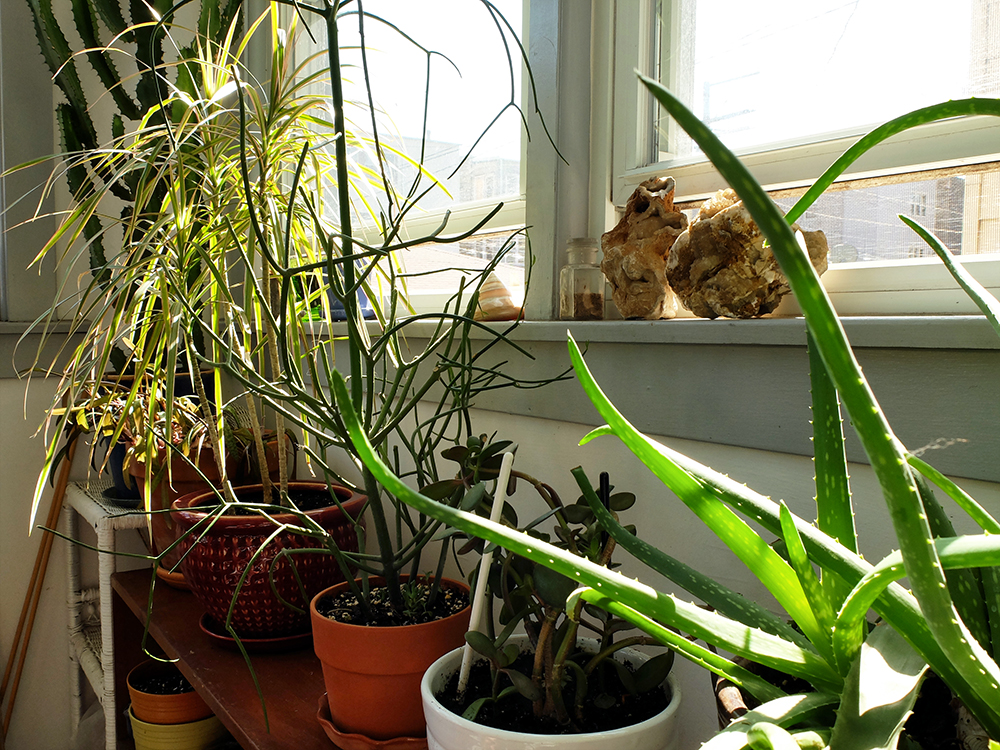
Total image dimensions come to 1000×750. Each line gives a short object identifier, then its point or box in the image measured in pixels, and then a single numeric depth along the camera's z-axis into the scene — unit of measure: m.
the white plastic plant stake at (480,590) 0.56
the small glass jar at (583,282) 0.85
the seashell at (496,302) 0.94
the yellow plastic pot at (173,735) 1.19
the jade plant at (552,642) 0.52
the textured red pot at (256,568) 0.87
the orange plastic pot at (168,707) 1.19
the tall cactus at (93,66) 1.43
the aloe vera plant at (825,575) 0.22
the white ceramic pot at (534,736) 0.46
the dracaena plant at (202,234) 0.82
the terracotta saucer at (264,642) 0.91
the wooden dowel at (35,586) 1.56
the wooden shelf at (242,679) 0.73
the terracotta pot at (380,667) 0.63
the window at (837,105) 0.62
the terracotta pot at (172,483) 1.17
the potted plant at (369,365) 0.56
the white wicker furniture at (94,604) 1.22
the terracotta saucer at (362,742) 0.65
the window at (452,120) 1.11
